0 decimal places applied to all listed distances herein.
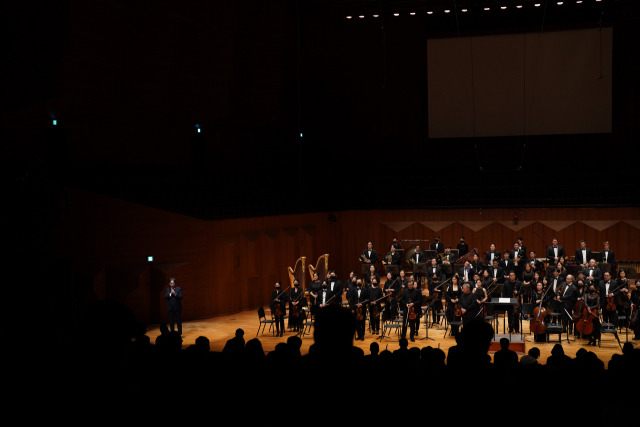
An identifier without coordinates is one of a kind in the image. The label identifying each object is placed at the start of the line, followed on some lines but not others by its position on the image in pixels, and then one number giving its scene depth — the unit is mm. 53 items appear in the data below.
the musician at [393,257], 18875
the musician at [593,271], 15180
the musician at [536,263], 17031
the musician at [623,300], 13570
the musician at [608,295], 13578
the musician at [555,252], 17978
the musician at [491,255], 17891
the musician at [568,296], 13734
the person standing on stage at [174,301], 14859
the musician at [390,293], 14539
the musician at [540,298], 13523
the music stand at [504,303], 12125
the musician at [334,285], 14938
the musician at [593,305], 13117
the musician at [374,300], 14641
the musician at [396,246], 19166
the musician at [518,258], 17109
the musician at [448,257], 17703
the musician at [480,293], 13672
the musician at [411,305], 14094
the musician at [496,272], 15886
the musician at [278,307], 14797
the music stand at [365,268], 18494
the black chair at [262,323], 14523
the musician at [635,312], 13242
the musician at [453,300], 14258
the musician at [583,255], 17197
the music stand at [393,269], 16734
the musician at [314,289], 15219
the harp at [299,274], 17047
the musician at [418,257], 18281
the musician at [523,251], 17600
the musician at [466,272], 15469
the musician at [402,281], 15086
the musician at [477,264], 16766
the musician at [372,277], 15016
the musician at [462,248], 19609
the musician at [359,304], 14445
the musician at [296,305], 14898
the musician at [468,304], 13578
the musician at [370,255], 19369
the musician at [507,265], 16672
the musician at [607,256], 17078
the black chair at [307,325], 14588
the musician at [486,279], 14867
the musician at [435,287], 14852
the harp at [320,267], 18391
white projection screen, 20453
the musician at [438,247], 19172
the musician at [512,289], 14539
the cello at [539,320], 13227
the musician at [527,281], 15148
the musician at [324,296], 14734
